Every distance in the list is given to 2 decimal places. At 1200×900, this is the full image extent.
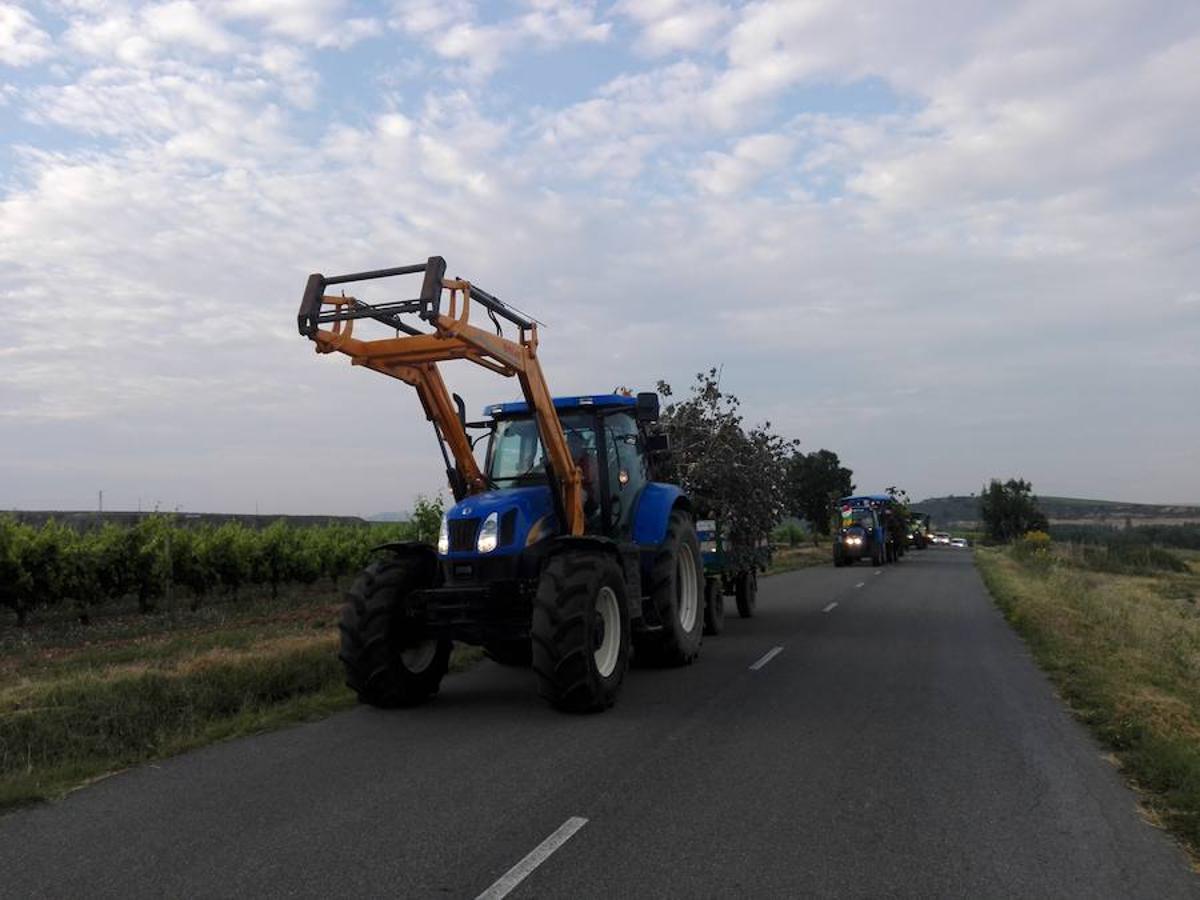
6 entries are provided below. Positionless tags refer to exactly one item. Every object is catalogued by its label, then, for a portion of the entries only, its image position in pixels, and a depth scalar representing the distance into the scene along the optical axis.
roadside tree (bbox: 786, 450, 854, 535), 74.81
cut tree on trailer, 15.62
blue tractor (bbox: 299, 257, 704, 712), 8.02
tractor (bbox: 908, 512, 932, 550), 59.43
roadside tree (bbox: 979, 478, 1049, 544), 96.44
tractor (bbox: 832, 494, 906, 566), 38.59
